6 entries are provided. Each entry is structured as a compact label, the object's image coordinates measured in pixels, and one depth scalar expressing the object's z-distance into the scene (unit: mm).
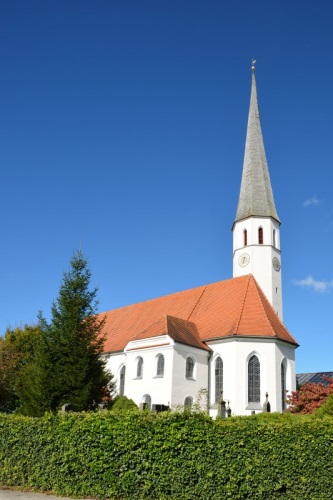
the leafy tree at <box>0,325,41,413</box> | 31109
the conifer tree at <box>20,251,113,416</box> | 18531
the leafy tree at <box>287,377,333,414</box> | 24414
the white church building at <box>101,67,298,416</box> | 27014
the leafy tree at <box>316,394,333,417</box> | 14603
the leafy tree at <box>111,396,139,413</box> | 24091
